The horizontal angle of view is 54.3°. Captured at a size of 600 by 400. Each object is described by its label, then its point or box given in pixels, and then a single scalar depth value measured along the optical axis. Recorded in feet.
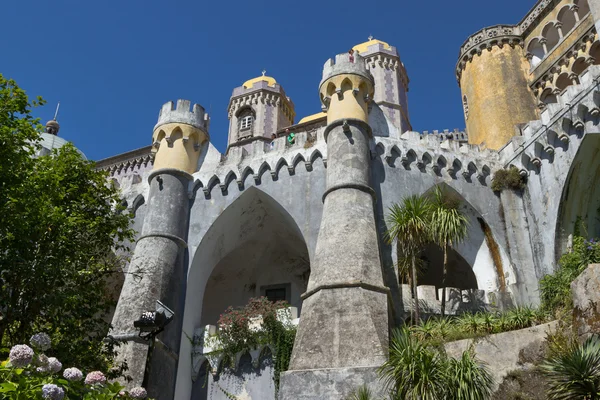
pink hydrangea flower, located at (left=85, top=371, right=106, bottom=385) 21.95
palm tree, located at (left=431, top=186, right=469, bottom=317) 46.96
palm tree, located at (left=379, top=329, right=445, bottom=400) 35.70
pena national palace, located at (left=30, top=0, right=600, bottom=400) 46.29
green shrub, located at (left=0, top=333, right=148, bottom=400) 18.70
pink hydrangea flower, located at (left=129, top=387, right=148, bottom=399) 22.96
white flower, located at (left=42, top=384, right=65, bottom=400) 18.43
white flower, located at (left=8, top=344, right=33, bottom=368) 19.94
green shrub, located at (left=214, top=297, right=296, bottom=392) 52.90
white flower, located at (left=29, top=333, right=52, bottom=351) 22.65
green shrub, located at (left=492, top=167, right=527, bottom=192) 61.11
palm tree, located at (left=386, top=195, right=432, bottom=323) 48.08
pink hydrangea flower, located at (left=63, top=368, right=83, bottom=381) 20.98
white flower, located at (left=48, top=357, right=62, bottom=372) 21.24
